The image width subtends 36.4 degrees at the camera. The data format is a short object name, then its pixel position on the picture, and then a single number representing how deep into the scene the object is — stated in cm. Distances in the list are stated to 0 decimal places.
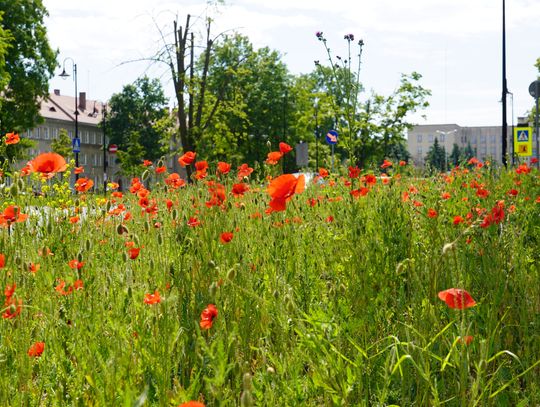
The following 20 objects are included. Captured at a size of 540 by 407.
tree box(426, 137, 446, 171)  13282
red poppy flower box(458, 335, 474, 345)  211
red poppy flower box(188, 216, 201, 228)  391
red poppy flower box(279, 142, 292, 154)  429
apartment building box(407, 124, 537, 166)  18994
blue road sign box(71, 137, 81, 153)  3928
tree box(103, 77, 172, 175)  7644
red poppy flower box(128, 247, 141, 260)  337
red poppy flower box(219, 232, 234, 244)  343
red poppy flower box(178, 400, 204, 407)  126
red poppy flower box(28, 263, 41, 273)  347
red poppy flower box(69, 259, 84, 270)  313
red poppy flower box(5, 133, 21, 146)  542
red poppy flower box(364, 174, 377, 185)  547
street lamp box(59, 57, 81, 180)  4781
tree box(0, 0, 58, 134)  3606
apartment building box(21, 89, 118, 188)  8731
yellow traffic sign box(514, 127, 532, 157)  2027
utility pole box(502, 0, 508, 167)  2686
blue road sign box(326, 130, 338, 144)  969
